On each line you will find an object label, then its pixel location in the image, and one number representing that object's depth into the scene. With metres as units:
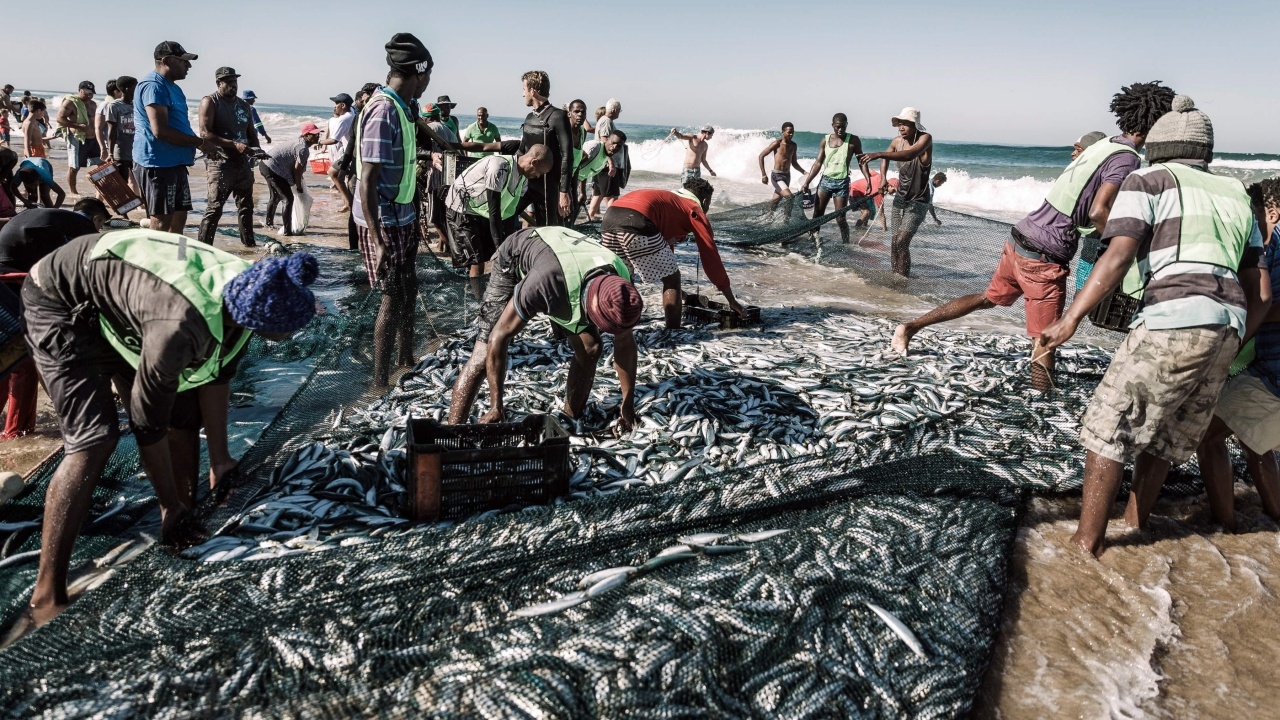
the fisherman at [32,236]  4.46
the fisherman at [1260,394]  4.47
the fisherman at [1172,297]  3.98
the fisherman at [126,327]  3.39
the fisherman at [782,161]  15.84
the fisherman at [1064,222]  5.73
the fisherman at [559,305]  4.62
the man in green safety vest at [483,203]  8.09
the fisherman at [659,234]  7.51
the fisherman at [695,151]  16.53
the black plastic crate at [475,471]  4.21
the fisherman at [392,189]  5.74
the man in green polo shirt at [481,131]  13.86
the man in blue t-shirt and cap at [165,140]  7.62
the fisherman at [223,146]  9.38
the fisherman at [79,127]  14.20
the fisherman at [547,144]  8.80
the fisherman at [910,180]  10.98
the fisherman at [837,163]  13.35
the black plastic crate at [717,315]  8.22
